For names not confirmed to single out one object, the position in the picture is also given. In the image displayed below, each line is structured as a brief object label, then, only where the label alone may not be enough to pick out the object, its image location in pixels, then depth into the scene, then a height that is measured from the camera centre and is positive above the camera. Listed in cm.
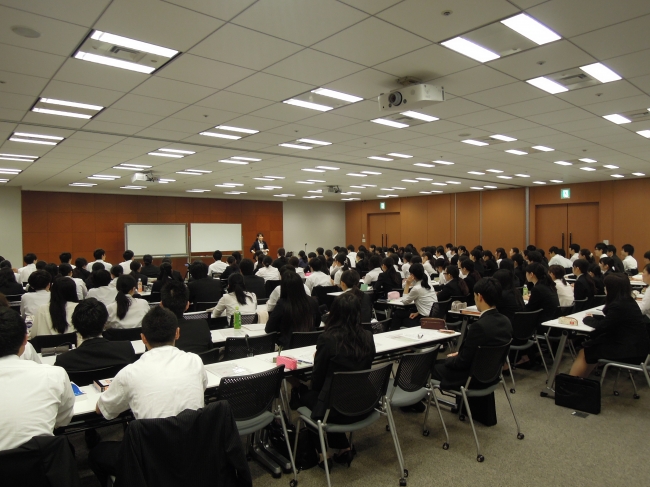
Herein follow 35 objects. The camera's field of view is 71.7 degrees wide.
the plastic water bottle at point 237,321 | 432 -84
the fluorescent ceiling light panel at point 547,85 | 480 +160
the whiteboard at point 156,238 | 1598 -12
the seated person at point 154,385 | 222 -76
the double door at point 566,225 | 1486 +17
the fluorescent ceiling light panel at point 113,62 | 401 +160
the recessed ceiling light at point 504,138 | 764 +161
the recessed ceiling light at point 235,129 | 676 +162
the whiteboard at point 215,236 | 1753 -9
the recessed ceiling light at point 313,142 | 784 +162
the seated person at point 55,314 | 430 -75
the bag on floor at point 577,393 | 431 -159
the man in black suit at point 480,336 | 360 -85
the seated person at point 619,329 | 421 -94
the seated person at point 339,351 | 304 -81
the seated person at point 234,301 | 507 -76
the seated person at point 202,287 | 646 -76
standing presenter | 1647 -43
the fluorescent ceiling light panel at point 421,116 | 617 +162
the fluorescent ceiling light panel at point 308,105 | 550 +162
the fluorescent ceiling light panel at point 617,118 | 632 +159
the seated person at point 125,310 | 444 -75
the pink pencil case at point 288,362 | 323 -94
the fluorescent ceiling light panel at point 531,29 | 342 +160
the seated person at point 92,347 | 293 -75
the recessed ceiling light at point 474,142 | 795 +161
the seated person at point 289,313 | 422 -75
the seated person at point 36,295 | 512 -67
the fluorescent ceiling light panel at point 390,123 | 647 +162
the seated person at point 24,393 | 190 -70
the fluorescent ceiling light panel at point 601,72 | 440 +160
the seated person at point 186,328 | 363 -77
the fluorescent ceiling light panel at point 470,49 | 381 +160
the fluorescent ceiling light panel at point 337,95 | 514 +162
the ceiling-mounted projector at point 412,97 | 456 +140
